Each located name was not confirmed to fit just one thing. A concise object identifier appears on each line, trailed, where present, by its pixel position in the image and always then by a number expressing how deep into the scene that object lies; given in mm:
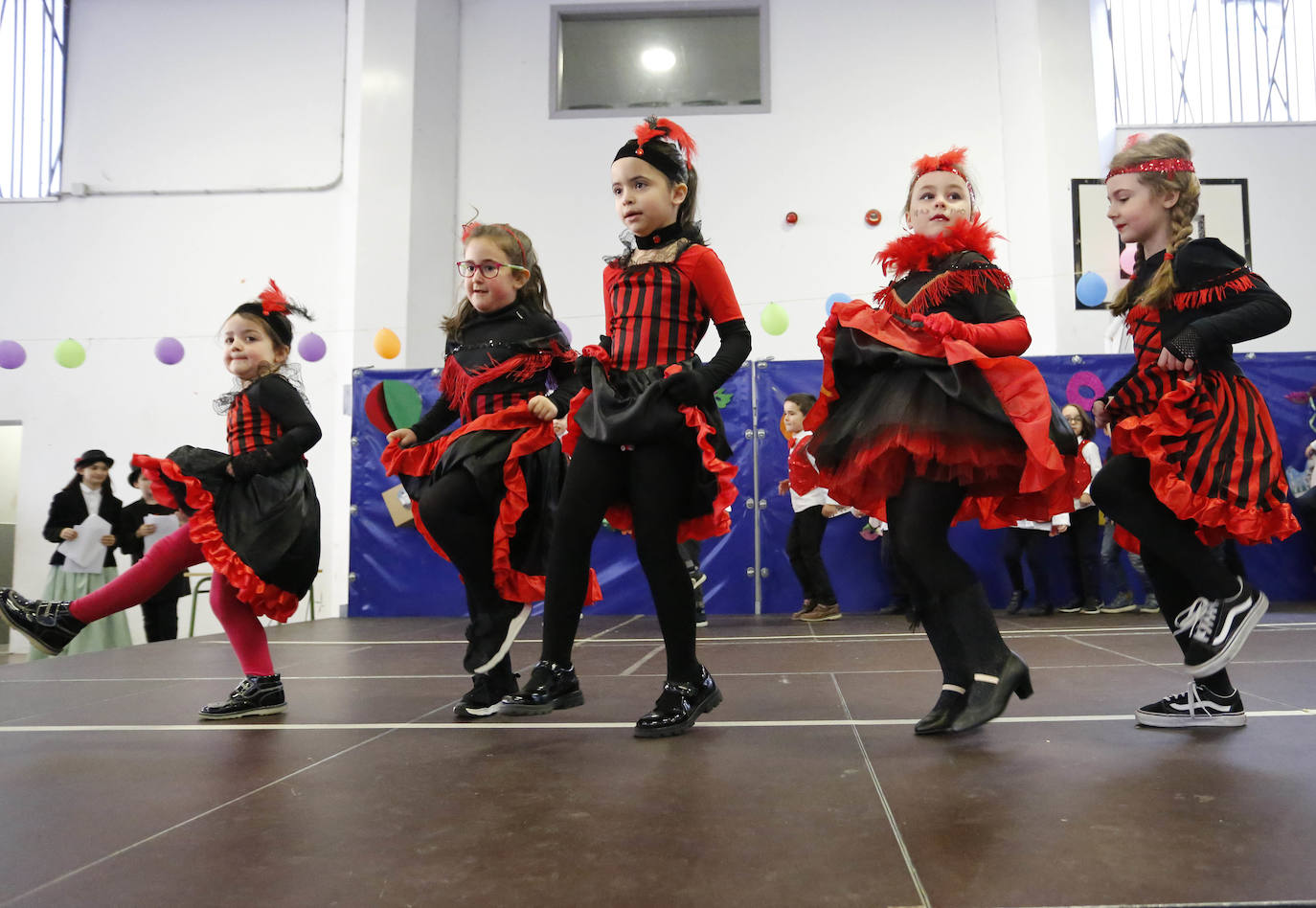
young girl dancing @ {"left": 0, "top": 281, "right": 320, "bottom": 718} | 2537
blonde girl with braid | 1997
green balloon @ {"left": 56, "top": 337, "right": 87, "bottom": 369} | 7320
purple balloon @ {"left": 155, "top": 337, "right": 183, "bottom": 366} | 7418
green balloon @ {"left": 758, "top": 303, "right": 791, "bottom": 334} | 6855
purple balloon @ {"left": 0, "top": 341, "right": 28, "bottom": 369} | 7555
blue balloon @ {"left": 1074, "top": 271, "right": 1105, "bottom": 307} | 6723
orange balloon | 7117
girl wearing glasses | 2496
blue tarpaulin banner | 6402
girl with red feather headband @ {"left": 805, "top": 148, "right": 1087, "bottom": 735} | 1940
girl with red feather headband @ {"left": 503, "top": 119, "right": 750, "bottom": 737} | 2162
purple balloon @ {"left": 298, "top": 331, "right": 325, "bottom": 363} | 7391
